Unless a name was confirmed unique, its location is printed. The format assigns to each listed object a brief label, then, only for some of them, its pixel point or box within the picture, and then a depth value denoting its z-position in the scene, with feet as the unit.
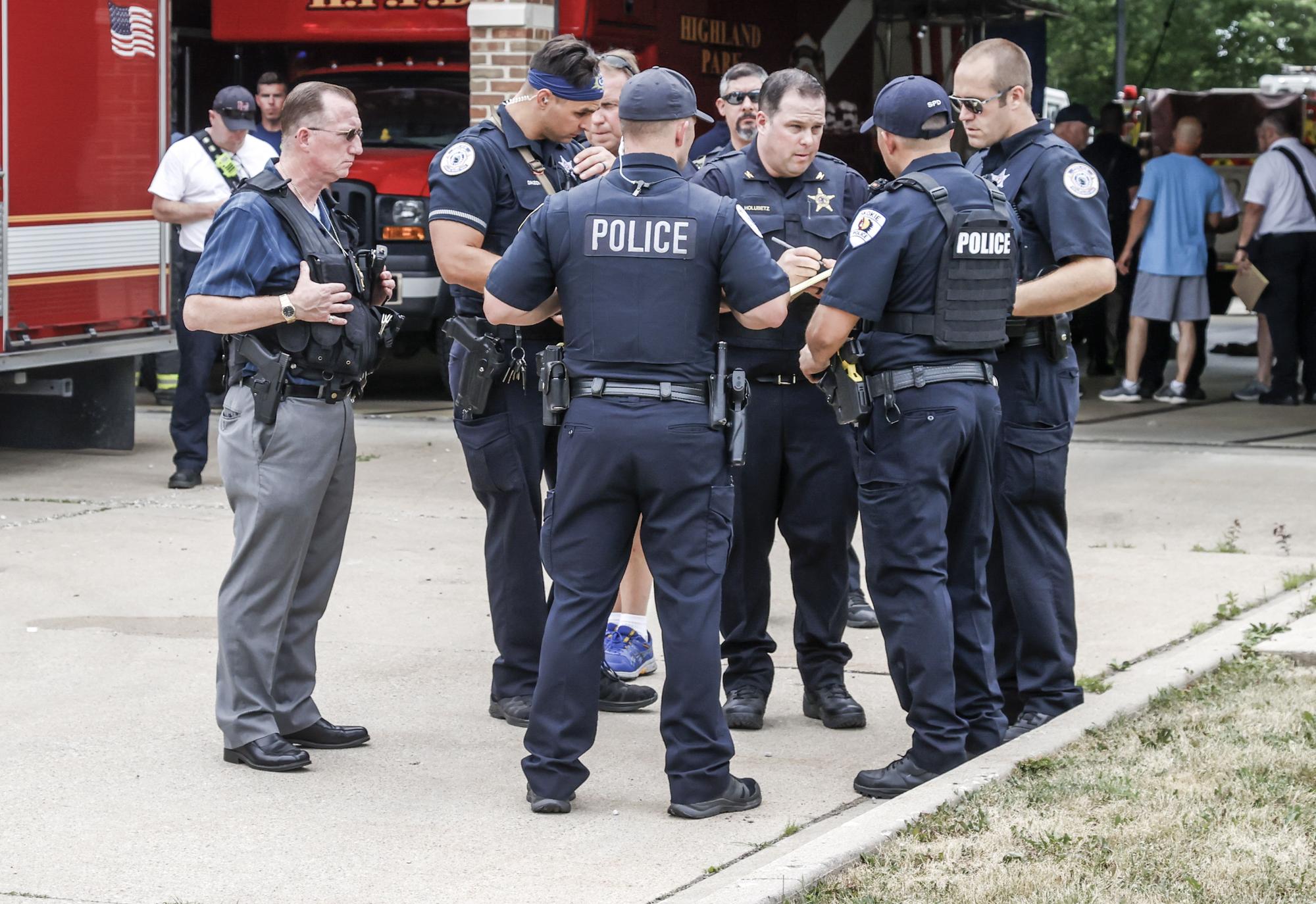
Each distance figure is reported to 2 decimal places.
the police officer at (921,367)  31.35
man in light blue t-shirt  86.79
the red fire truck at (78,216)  61.98
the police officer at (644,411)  30.14
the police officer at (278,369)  32.45
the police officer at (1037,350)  33.94
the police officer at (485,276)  35.81
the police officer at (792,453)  35.63
